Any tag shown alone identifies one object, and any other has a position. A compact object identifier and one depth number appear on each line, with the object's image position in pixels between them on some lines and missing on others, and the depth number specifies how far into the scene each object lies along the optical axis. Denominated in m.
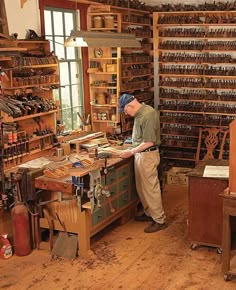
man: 5.79
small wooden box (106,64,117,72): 7.13
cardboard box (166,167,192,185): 8.17
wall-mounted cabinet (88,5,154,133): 7.05
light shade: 5.19
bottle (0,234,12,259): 5.25
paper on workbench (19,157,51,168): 5.59
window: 6.47
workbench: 5.19
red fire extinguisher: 5.23
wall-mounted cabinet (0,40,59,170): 5.33
